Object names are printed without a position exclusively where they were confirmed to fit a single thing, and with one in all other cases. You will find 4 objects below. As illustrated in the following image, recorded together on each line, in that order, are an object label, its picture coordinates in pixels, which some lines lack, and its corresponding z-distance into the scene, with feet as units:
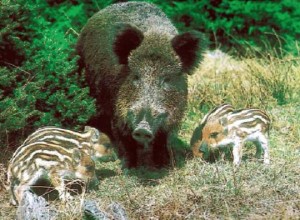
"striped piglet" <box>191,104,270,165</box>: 39.04
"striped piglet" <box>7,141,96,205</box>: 33.71
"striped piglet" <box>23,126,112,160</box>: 35.35
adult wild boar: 37.93
